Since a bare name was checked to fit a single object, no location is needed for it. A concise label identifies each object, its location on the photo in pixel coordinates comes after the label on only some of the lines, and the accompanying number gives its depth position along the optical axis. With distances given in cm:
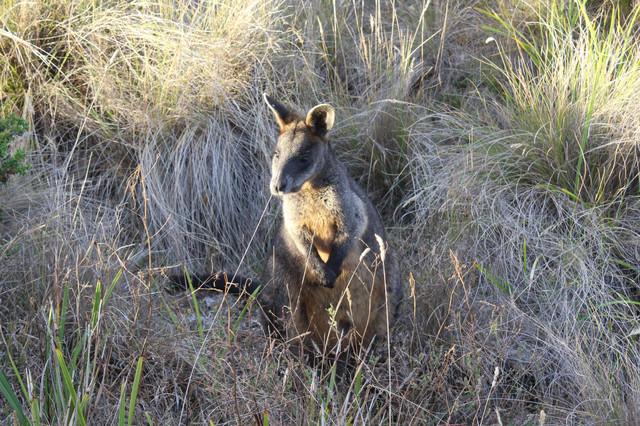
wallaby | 934
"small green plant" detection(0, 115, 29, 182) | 950
